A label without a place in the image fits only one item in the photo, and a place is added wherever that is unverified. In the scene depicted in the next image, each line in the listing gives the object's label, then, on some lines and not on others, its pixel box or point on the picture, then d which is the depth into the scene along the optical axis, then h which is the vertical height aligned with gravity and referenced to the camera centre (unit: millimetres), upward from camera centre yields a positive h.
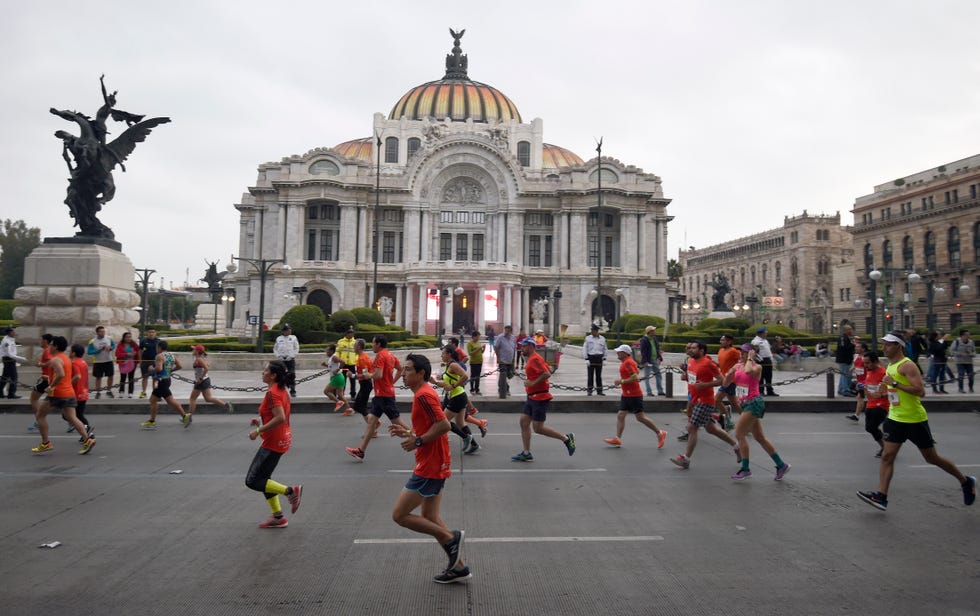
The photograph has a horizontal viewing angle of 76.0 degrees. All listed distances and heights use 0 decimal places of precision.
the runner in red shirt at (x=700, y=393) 9109 -889
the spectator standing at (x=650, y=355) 16875 -582
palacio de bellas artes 57625 +9102
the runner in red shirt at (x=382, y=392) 9742 -971
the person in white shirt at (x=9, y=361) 15156 -887
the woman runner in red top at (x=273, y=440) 6316 -1171
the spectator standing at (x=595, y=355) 17125 -615
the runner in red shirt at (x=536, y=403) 9500 -1089
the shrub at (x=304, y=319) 29219 +445
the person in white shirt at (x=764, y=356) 17438 -603
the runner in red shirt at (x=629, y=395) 10570 -1050
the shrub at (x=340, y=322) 33281 +395
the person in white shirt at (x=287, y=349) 16859 -551
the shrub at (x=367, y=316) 38531 +863
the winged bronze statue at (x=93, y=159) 17078 +4651
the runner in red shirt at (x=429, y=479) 5004 -1212
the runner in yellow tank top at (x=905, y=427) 6918 -1008
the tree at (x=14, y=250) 70625 +8699
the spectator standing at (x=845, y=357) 16969 -570
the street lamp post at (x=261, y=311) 25234 +705
